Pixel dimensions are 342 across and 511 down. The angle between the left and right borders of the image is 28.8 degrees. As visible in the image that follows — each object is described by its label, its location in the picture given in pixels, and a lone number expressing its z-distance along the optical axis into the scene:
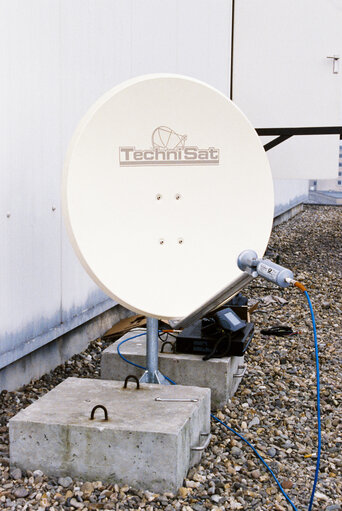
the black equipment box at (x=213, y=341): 3.54
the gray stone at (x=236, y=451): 2.97
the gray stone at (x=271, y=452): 3.00
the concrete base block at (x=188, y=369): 3.48
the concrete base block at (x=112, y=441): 2.55
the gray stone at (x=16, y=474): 2.63
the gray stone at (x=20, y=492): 2.52
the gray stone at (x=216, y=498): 2.56
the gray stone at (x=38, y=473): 2.64
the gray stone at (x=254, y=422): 3.32
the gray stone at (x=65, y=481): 2.58
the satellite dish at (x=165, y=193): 2.68
